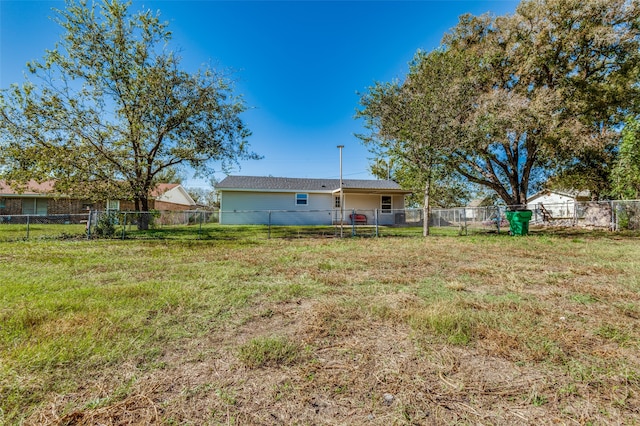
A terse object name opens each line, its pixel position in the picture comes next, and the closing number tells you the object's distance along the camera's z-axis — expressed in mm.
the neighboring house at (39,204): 20719
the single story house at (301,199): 19422
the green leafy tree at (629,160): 11641
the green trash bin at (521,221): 12289
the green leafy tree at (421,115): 10883
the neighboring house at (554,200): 20142
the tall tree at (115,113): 11180
